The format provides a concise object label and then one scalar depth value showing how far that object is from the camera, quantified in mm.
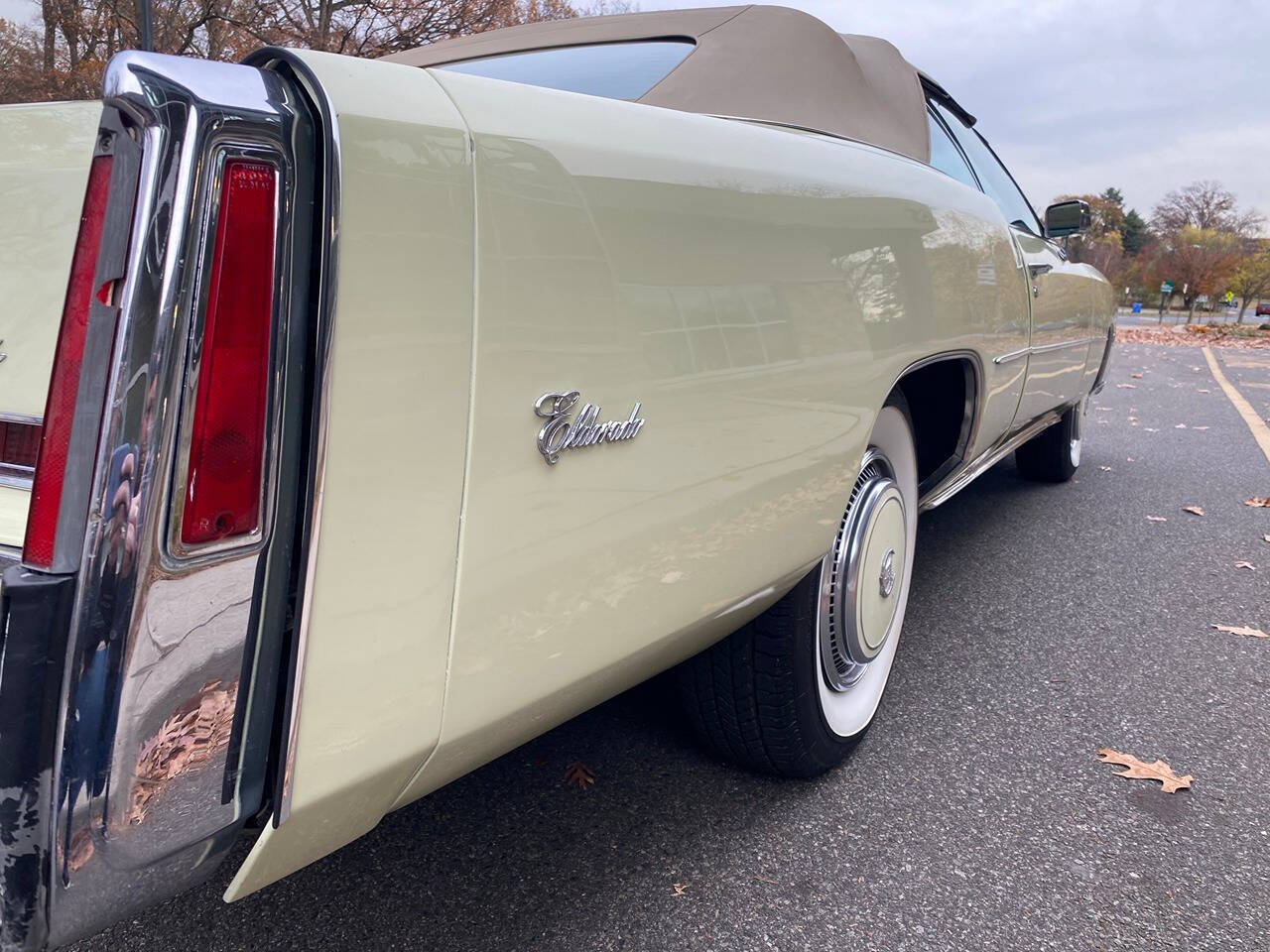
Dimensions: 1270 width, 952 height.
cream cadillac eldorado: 888
